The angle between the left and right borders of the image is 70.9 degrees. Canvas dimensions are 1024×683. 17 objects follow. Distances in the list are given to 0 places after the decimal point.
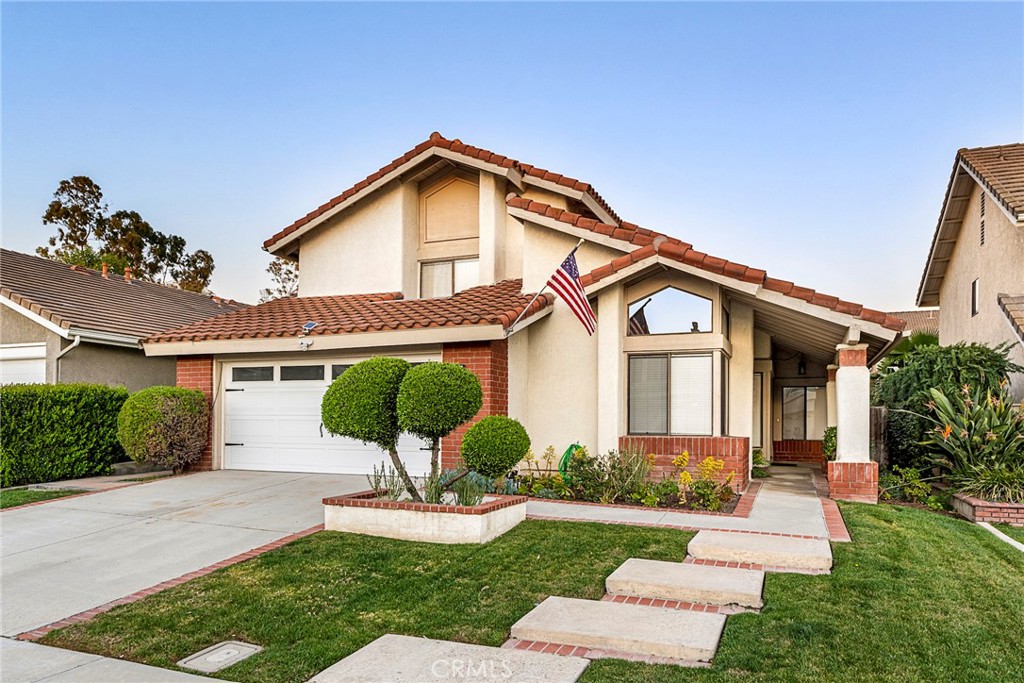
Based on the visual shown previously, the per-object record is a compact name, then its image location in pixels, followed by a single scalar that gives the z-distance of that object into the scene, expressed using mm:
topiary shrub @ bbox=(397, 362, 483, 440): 8398
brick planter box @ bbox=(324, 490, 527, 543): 8266
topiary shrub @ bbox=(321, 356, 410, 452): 8633
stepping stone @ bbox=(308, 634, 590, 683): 4715
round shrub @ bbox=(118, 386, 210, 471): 13289
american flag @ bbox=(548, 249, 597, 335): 11023
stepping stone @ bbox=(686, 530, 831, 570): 7172
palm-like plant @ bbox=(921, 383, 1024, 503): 10727
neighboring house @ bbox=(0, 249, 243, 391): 16016
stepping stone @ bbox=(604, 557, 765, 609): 6195
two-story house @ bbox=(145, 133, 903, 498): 12000
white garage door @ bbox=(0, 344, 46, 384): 16188
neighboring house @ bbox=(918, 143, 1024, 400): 15211
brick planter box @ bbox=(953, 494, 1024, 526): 10188
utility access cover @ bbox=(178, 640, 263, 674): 5152
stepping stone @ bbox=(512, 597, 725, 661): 5125
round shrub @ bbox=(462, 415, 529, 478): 8836
